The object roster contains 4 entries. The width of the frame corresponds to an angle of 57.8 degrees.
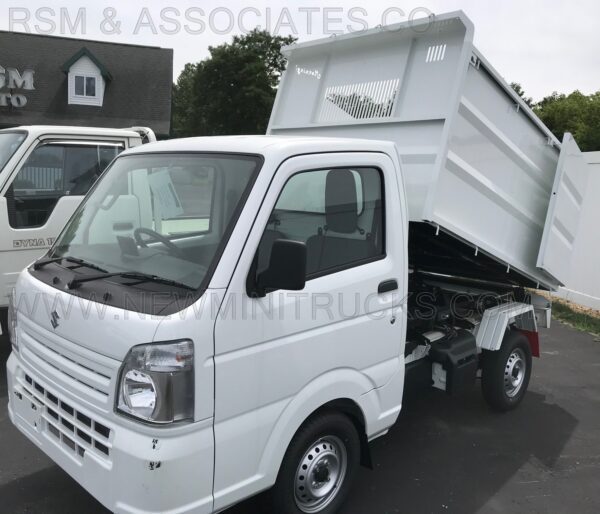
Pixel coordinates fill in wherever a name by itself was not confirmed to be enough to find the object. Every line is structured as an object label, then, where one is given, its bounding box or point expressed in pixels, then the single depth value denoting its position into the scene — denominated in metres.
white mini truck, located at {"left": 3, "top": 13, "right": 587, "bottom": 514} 2.33
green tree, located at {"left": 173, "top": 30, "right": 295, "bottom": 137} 39.53
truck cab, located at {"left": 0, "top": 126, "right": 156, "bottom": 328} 5.18
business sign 26.47
